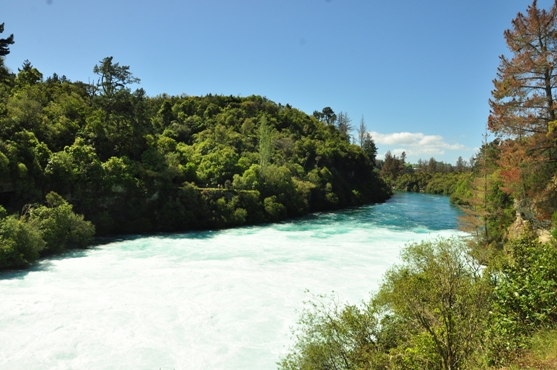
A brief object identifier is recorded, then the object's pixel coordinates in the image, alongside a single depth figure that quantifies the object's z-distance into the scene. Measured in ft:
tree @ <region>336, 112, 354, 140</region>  391.32
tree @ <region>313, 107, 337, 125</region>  375.04
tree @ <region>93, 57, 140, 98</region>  137.49
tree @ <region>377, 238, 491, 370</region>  22.50
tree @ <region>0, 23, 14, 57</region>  134.31
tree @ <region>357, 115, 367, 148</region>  405.68
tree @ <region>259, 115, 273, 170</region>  169.68
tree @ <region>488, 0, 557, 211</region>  70.90
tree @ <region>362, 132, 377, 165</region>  366.63
